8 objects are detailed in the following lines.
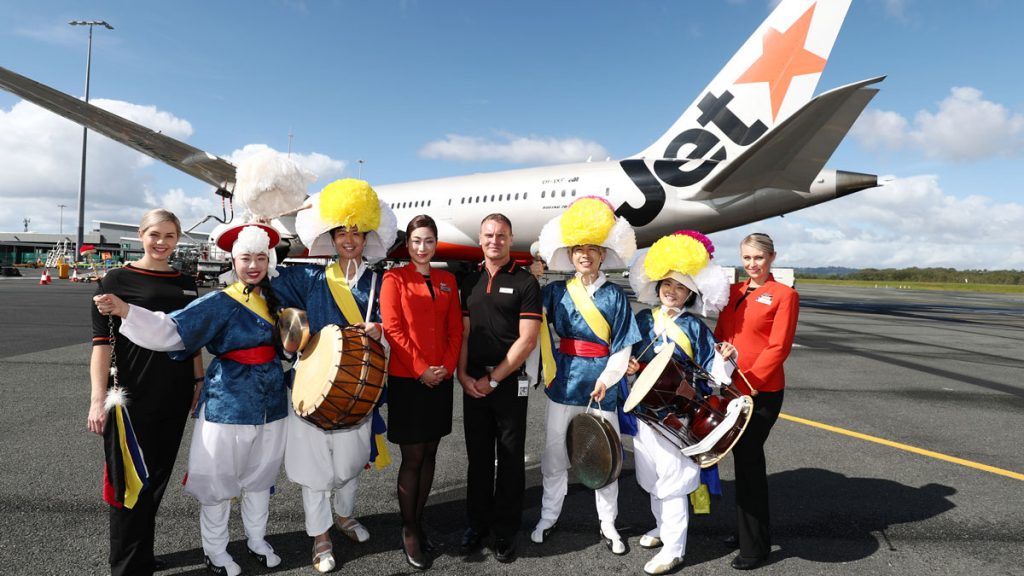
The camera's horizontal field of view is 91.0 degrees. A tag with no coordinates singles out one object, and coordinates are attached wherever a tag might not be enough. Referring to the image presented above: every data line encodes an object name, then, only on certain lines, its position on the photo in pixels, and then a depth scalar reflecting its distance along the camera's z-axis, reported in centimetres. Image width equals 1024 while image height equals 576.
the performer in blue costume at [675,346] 330
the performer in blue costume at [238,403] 300
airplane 1395
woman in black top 283
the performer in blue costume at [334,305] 323
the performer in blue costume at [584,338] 351
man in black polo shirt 342
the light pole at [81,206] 3328
